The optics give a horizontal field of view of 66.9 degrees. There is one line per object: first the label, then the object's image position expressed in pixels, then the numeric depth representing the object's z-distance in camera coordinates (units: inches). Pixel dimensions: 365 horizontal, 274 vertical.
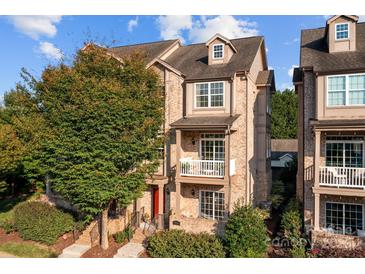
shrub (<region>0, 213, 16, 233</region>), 682.8
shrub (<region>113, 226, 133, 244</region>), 609.3
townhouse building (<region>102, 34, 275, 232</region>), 618.2
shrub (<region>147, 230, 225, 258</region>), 512.4
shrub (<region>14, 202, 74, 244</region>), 626.8
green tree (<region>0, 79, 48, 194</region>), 589.0
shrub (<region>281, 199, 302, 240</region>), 533.3
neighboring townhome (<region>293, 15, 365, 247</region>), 517.3
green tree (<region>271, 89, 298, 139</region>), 1834.4
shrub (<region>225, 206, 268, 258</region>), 493.3
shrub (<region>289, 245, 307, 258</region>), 477.8
